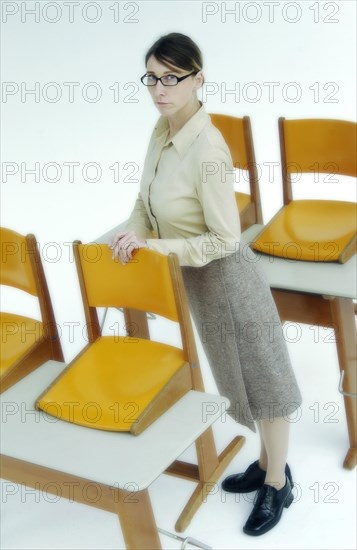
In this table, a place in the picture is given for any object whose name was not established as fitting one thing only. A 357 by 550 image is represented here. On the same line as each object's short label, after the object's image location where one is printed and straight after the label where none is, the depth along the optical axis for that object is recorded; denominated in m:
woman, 2.26
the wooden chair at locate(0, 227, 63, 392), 2.48
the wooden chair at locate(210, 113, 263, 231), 3.18
